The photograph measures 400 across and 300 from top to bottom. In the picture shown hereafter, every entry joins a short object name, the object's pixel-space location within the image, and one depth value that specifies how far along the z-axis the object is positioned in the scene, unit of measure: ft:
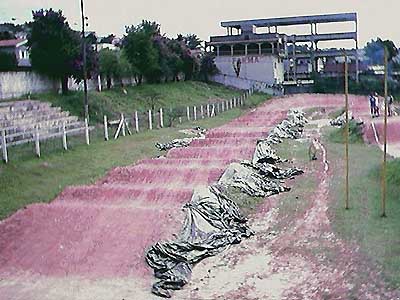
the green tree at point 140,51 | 146.10
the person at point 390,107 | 108.29
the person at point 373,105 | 109.03
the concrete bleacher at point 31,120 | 65.04
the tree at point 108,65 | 128.16
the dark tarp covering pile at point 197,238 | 33.96
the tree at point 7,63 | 110.12
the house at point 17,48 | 163.53
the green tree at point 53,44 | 104.58
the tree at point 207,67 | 194.29
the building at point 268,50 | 204.03
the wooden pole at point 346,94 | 44.41
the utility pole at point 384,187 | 41.27
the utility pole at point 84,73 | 96.11
